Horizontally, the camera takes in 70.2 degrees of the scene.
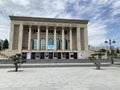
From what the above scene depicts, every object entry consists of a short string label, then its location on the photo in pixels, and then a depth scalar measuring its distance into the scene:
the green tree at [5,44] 46.79
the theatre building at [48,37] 30.76
